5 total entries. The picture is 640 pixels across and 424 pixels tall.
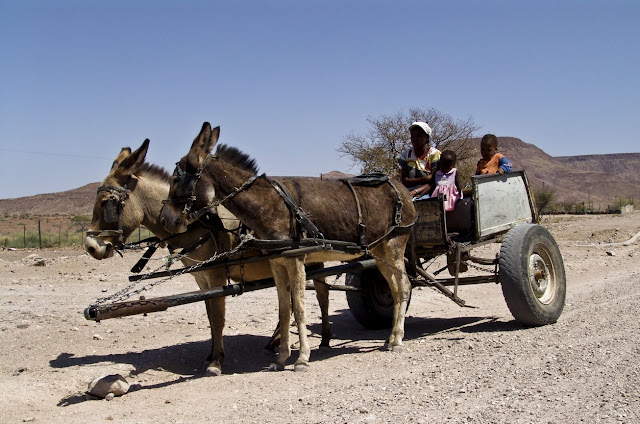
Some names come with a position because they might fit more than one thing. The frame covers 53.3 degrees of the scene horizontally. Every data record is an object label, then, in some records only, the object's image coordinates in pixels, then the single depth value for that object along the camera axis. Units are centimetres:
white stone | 612
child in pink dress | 839
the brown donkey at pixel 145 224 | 709
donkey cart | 791
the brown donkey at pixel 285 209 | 659
